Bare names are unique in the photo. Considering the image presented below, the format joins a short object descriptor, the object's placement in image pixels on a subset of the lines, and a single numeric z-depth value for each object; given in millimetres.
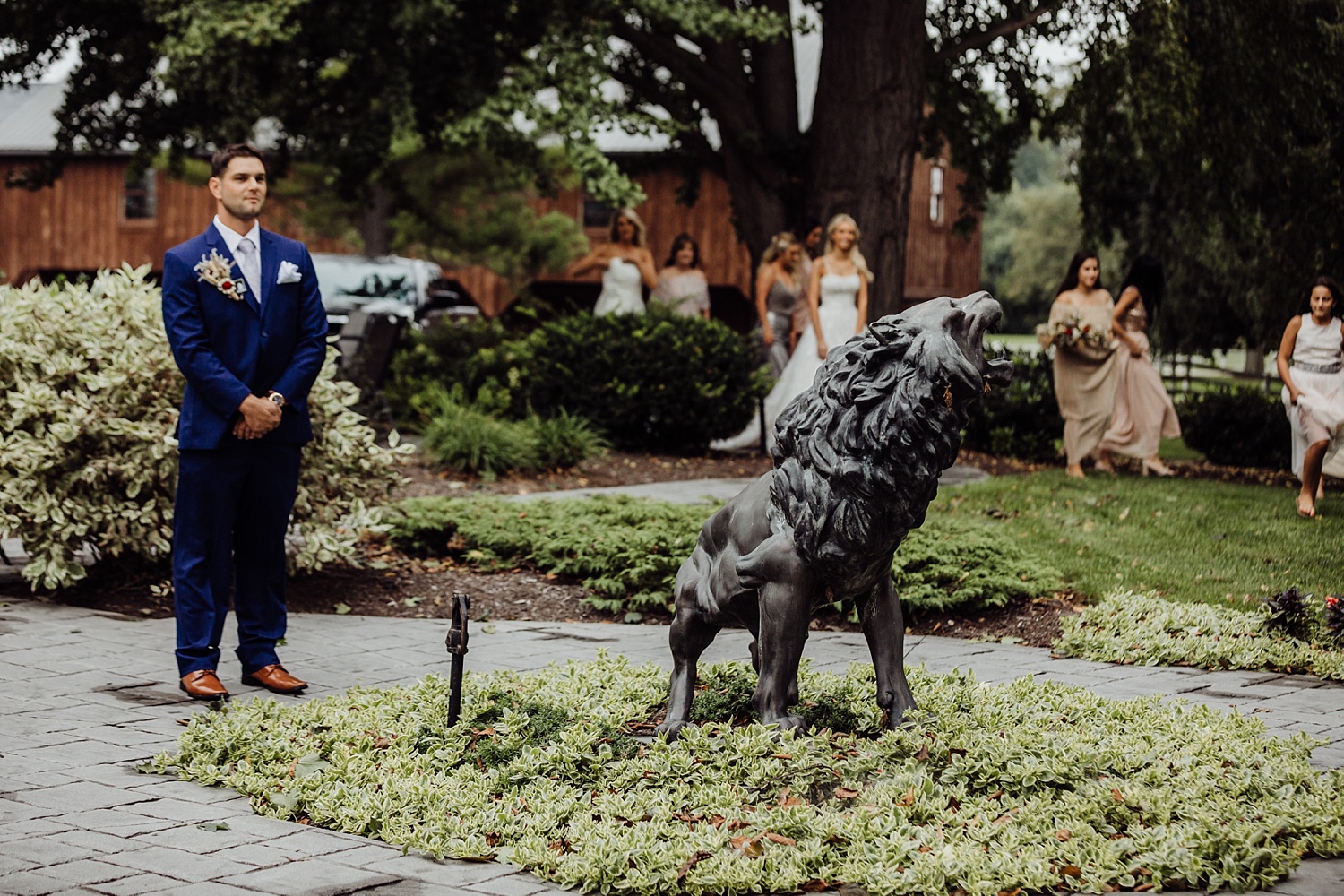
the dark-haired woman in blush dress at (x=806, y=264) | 16047
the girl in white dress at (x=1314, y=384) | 10844
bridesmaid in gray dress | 15984
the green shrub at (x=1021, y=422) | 15805
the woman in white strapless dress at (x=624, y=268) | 16594
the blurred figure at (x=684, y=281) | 17359
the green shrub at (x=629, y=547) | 7609
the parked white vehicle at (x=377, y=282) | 23562
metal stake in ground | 4762
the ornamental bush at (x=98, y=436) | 7496
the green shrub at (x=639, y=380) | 14352
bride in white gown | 13852
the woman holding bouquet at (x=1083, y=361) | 13711
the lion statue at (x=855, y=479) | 4133
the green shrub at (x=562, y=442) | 12977
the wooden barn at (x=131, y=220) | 35000
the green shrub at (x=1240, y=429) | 15531
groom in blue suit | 5820
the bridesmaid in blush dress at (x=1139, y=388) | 14000
